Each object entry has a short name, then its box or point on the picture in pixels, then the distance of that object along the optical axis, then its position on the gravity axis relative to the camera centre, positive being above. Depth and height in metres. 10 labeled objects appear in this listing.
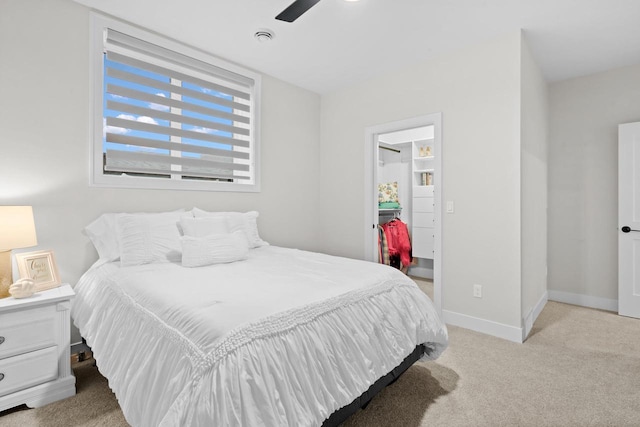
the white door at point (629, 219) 3.28 -0.04
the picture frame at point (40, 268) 2.01 -0.35
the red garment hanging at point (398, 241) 4.90 -0.41
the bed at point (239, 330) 1.10 -0.50
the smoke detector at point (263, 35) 2.78 +1.56
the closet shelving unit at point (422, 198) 4.81 +0.24
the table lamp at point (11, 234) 1.83 -0.12
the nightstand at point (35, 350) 1.73 -0.77
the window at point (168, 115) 2.58 +0.88
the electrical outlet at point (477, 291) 2.96 -0.70
